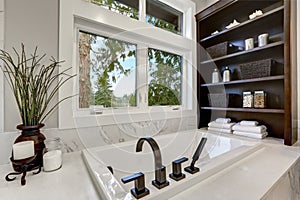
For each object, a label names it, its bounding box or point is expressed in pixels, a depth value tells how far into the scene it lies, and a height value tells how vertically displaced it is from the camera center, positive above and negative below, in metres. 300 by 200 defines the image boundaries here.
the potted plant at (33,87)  0.94 +0.08
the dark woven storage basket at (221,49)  1.92 +0.64
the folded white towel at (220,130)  1.85 -0.33
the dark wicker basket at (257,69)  1.58 +0.33
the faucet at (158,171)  0.75 -0.33
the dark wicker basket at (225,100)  1.97 +0.02
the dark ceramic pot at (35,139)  0.90 -0.22
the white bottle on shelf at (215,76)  2.06 +0.32
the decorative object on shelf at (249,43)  1.73 +0.62
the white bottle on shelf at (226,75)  1.93 +0.31
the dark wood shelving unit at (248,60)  1.39 +0.48
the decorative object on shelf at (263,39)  1.61 +0.61
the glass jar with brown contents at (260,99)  1.66 +0.03
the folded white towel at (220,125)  1.84 -0.27
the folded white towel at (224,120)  1.90 -0.22
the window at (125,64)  1.29 +0.38
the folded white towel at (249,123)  1.68 -0.22
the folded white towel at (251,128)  1.60 -0.27
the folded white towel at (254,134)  1.59 -0.33
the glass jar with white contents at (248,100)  1.74 +0.02
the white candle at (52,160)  0.90 -0.33
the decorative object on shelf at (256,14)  1.63 +0.87
